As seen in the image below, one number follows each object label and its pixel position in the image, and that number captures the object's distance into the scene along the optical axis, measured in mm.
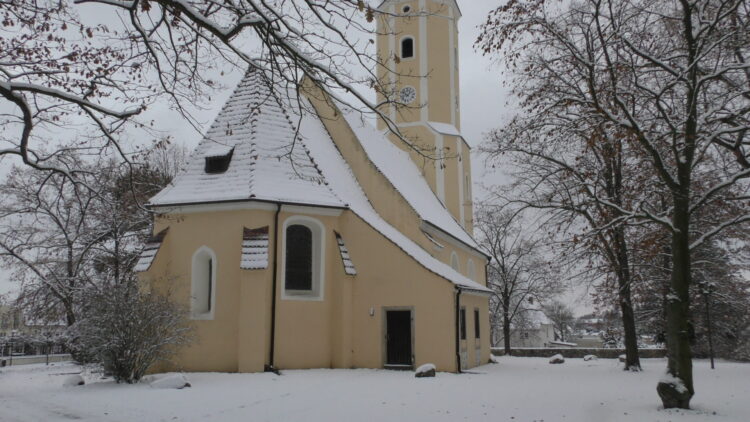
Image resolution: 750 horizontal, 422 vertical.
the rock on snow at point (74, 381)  13234
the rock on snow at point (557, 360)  26109
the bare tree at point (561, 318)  67250
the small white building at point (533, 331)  52906
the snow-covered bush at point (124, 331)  12961
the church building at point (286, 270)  16641
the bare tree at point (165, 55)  7316
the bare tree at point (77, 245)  22414
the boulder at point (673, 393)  10242
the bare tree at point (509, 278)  39719
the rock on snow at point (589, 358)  29212
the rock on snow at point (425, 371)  15609
